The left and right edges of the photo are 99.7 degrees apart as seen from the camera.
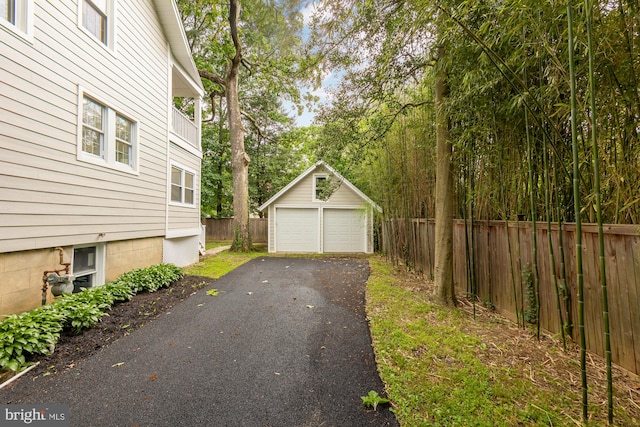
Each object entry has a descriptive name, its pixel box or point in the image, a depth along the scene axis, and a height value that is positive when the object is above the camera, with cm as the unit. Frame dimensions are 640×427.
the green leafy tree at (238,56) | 926 +653
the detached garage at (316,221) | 1101 +12
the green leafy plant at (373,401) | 193 -129
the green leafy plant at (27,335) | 233 -102
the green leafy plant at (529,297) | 302 -85
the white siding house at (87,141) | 316 +133
